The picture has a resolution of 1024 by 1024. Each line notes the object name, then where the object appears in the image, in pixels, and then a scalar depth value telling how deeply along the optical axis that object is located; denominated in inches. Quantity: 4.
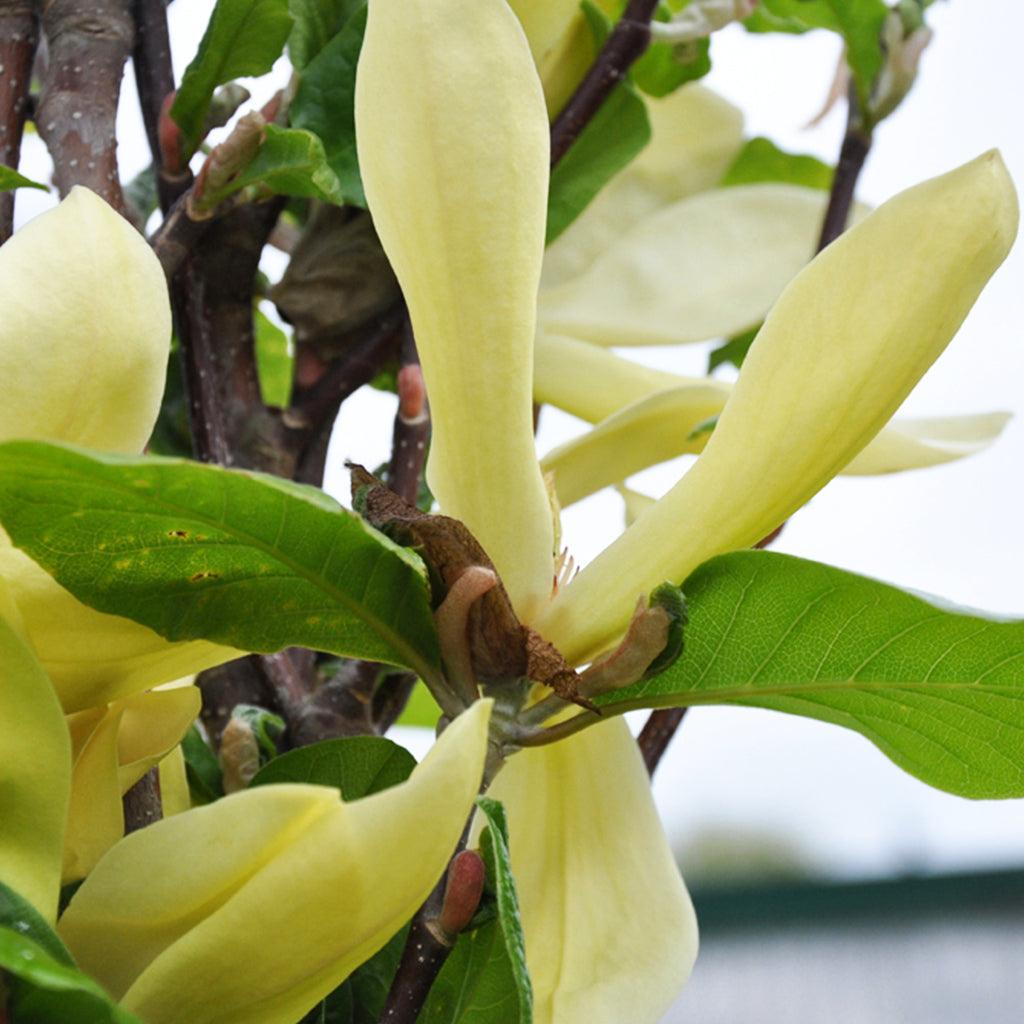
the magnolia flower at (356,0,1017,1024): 22.9
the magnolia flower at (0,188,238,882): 22.8
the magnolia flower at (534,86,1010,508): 27.4
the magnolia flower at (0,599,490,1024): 21.6
